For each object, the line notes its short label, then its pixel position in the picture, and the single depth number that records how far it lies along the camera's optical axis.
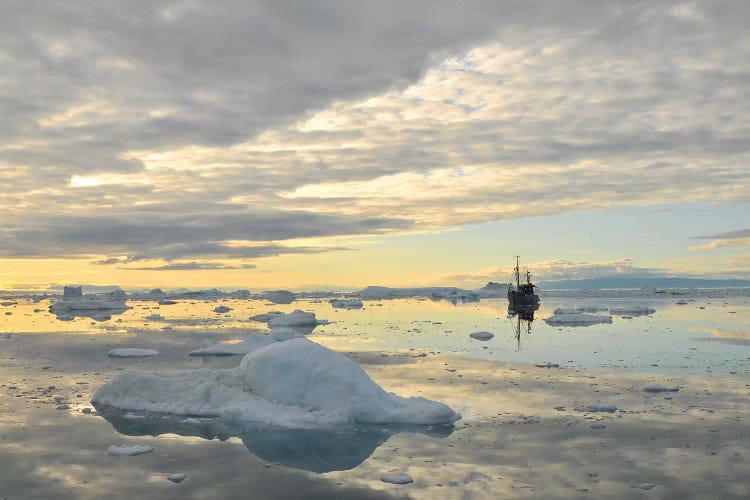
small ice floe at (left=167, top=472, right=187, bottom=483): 8.55
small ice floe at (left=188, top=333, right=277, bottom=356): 23.48
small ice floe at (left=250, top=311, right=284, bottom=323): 48.39
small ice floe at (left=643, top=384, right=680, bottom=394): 15.13
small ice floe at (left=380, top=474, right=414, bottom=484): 8.45
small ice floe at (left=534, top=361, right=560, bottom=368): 19.66
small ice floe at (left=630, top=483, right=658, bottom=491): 8.04
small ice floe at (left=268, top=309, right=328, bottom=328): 38.91
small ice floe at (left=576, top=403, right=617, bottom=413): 12.93
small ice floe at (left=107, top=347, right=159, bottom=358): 23.29
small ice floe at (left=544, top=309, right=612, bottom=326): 39.69
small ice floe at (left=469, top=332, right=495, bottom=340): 29.52
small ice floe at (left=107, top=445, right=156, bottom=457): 9.95
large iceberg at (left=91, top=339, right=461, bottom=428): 12.37
